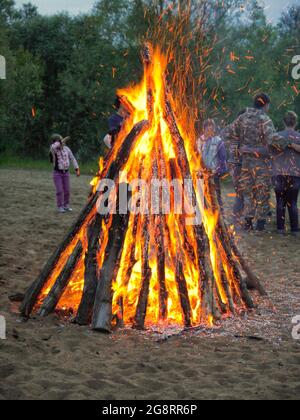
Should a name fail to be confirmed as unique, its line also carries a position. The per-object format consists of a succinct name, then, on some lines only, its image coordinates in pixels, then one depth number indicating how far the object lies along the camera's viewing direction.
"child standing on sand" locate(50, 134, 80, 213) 12.83
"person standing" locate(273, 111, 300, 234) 10.70
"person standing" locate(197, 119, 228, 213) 10.35
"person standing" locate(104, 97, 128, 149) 7.36
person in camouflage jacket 10.21
